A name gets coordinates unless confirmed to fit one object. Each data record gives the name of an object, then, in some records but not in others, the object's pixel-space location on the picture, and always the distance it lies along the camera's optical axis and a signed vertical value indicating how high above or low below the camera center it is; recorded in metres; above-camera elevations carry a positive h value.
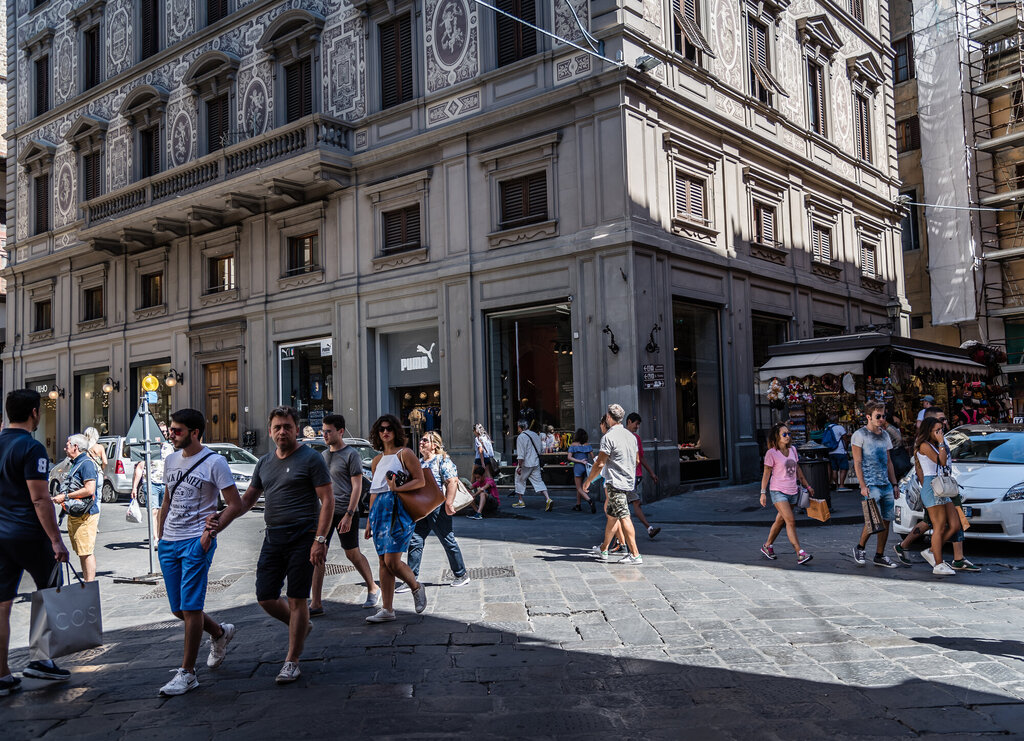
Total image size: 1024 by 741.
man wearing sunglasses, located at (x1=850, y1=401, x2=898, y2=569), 9.14 -0.68
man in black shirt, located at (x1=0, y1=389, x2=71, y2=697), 5.60 -0.57
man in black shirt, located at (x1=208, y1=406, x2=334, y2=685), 5.72 -0.68
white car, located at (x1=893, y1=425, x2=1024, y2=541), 9.62 -0.95
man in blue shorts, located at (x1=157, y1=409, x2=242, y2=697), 5.48 -0.62
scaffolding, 30.70 +8.99
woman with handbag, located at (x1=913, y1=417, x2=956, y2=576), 8.64 -0.82
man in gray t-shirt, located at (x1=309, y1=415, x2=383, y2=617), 7.93 -0.64
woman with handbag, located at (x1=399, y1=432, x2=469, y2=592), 8.64 -0.80
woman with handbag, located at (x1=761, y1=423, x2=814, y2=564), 9.52 -0.82
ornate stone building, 17.75 +5.03
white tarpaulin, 31.39 +8.72
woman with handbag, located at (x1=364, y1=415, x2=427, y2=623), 7.23 -0.78
